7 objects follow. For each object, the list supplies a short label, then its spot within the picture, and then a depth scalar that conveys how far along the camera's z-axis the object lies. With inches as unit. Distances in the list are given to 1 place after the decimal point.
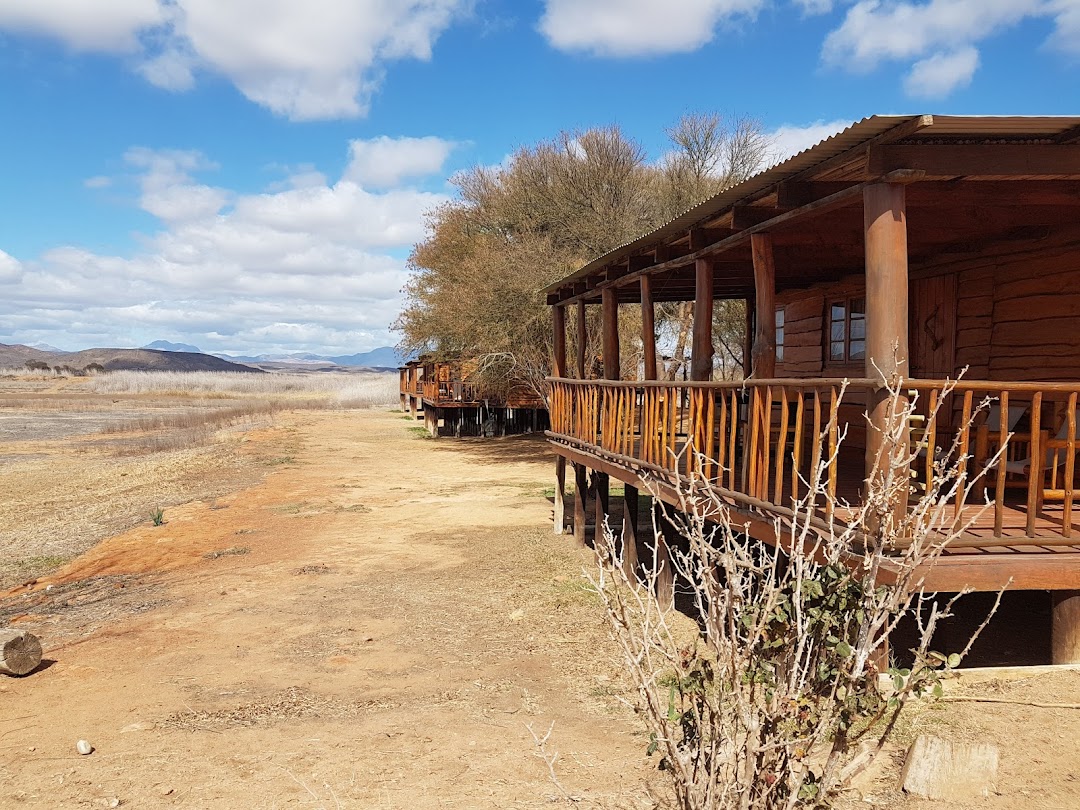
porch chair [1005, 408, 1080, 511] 193.2
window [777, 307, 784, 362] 504.7
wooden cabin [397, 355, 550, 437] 1141.7
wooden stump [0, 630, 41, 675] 245.1
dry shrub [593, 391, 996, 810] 101.5
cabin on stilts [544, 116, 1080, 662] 186.5
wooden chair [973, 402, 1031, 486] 232.8
